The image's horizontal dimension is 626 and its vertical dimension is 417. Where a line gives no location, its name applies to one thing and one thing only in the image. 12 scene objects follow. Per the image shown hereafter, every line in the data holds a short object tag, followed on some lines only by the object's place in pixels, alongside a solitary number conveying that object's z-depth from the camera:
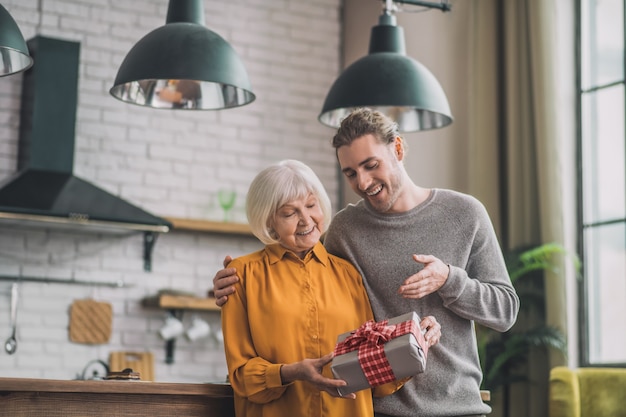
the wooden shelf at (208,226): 6.23
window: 5.54
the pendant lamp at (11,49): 3.42
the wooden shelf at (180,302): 6.11
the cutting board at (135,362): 6.08
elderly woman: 2.41
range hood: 5.57
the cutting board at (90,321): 6.05
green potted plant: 5.42
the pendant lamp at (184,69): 3.36
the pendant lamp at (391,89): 3.73
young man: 2.54
